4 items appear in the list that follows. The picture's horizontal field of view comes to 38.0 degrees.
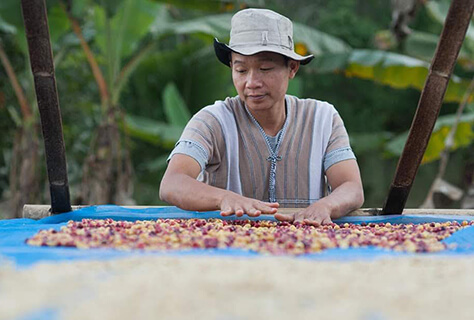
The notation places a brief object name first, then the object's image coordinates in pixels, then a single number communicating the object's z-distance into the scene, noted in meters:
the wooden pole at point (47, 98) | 2.75
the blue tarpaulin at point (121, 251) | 1.60
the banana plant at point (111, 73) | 6.67
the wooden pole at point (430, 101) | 2.83
